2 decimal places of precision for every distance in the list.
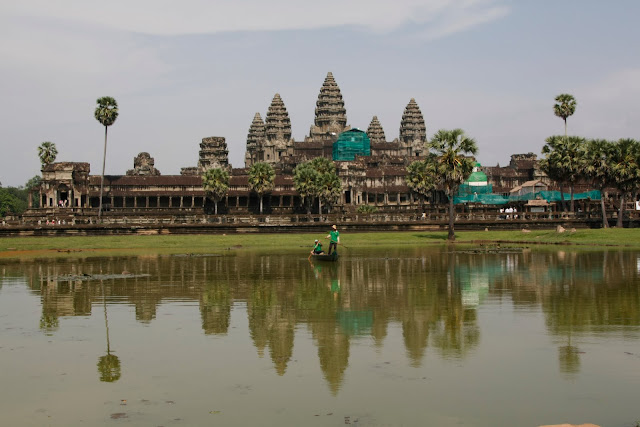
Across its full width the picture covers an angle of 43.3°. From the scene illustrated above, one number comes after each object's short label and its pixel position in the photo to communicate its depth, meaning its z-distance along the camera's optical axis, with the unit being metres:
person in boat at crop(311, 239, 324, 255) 39.59
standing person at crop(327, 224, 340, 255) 39.28
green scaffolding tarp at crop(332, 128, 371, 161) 150.88
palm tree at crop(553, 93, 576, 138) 90.94
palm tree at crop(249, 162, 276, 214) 109.44
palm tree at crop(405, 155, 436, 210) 110.31
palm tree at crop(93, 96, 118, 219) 106.06
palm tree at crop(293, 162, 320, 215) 103.12
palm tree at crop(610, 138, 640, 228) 69.25
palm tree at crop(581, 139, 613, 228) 71.15
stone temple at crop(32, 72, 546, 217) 114.88
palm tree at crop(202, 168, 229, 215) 111.19
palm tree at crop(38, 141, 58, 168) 125.22
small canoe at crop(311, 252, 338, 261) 38.22
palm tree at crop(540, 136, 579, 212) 76.88
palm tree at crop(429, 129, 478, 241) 63.03
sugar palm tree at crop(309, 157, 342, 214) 104.25
